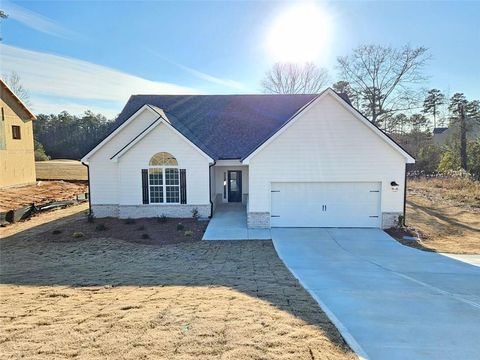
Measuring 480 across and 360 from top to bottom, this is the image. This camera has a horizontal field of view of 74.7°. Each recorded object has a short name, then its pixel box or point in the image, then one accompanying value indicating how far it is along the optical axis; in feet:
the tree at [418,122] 134.31
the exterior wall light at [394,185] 48.70
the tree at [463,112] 126.31
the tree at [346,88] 128.88
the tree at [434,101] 154.92
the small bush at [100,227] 49.14
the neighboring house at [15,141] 99.04
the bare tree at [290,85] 129.80
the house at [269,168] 48.96
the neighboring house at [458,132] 129.50
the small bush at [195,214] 54.49
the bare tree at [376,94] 121.80
